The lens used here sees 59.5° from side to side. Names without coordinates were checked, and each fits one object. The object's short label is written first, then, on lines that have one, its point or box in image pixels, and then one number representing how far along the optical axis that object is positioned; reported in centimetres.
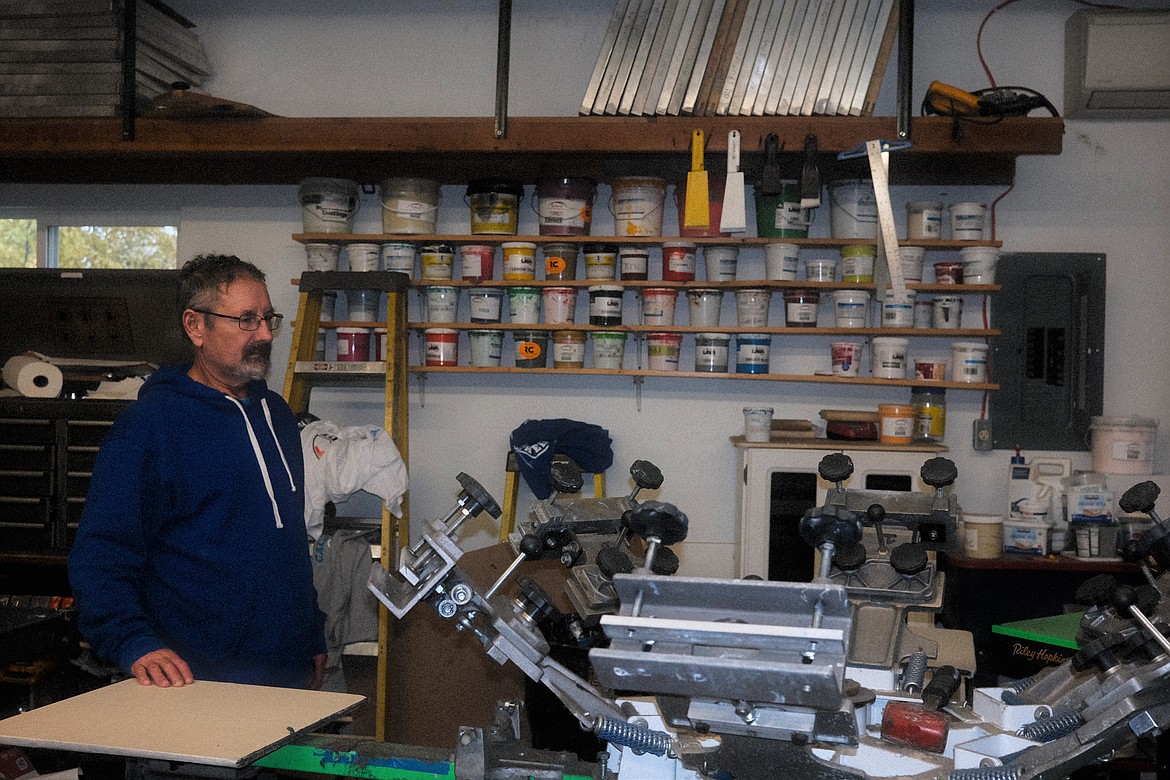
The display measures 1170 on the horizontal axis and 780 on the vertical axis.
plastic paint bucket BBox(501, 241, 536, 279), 387
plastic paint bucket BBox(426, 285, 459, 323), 394
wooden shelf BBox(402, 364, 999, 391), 380
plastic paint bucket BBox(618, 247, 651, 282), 386
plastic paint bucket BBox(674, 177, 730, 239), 382
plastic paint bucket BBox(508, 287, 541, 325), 389
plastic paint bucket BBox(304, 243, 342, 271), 396
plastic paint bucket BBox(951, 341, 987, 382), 379
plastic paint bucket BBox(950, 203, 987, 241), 378
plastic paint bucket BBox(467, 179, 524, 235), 386
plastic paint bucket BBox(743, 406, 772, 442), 383
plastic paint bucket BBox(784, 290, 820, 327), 383
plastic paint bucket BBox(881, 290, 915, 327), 379
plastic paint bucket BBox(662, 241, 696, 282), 380
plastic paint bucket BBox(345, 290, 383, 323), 396
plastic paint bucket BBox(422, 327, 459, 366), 395
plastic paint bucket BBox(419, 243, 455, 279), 392
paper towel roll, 379
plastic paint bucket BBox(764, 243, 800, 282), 380
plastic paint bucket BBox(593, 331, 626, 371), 390
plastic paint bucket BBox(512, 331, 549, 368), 395
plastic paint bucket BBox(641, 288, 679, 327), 385
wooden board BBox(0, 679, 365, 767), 138
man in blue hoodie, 193
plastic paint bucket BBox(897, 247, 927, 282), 378
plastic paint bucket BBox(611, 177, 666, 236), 378
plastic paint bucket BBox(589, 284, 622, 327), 385
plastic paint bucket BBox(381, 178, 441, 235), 391
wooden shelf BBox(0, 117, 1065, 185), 354
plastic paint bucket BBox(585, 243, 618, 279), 388
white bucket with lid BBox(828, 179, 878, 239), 375
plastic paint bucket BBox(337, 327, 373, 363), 393
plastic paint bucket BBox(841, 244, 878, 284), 375
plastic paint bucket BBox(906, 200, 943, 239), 375
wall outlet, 398
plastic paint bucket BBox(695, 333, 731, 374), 387
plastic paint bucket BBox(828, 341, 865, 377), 384
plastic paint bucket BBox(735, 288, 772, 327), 382
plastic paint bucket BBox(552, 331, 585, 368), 392
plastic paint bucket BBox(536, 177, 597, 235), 384
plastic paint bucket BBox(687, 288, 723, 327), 384
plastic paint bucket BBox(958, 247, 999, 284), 377
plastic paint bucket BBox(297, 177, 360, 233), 396
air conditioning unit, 381
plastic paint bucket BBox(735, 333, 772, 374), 387
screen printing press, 122
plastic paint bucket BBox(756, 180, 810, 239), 379
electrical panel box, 399
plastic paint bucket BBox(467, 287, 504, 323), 393
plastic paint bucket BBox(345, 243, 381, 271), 392
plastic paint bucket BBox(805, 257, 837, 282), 383
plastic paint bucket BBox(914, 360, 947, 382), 384
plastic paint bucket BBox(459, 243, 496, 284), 390
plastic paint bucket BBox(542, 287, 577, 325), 387
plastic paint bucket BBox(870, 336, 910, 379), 380
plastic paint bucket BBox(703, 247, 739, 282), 383
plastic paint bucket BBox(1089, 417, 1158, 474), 378
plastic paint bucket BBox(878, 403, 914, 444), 374
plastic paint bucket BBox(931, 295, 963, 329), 381
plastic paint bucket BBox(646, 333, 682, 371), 391
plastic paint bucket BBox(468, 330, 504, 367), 396
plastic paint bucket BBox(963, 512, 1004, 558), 362
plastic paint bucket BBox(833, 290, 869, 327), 377
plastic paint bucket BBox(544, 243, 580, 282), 388
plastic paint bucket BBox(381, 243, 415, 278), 391
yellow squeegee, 259
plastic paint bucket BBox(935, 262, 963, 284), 382
